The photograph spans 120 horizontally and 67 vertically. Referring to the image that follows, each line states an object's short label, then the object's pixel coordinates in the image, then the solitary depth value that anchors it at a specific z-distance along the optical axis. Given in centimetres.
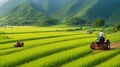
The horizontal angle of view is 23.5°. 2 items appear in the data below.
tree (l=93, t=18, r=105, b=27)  16922
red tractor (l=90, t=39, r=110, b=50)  3712
